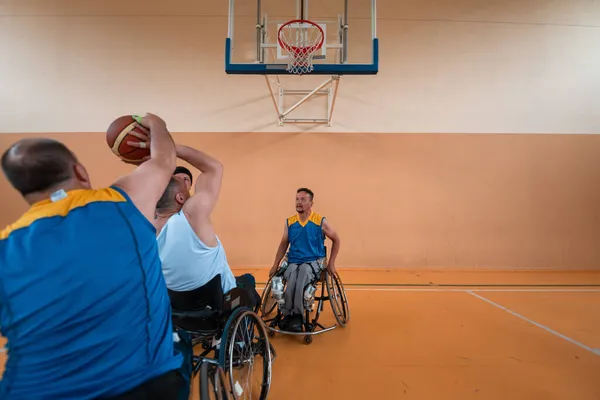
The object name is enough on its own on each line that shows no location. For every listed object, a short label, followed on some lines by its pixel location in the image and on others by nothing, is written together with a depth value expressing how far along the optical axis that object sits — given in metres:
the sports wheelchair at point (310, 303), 2.64
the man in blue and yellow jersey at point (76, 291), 0.71
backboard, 3.62
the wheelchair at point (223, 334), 1.39
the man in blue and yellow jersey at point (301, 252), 2.74
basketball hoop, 3.59
